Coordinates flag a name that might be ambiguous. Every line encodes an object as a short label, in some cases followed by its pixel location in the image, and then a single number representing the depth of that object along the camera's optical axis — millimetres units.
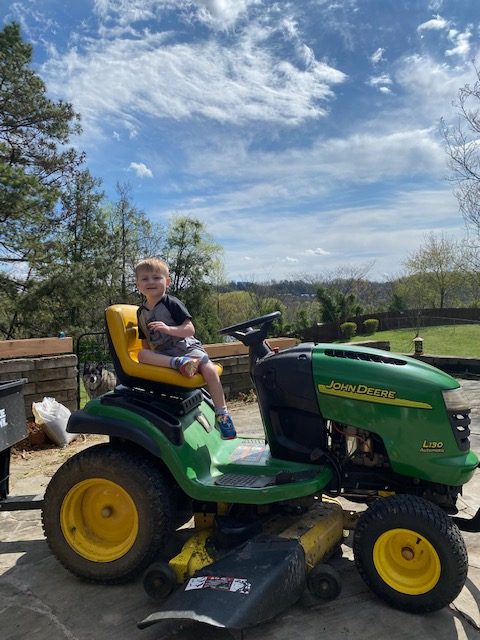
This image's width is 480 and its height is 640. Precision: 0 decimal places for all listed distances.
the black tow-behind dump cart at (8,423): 3064
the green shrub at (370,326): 24797
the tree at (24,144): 13062
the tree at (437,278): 32531
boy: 2832
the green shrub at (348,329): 23484
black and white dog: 7016
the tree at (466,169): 12672
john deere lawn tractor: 2240
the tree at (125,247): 22400
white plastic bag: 5152
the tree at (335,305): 26812
